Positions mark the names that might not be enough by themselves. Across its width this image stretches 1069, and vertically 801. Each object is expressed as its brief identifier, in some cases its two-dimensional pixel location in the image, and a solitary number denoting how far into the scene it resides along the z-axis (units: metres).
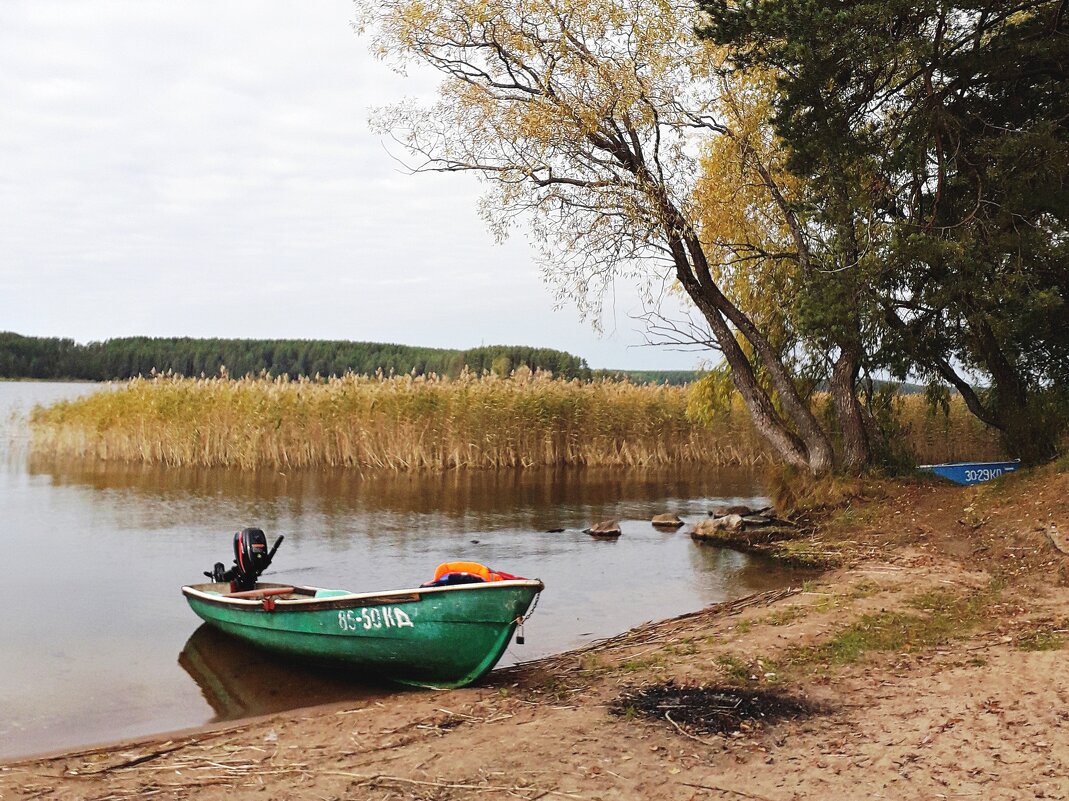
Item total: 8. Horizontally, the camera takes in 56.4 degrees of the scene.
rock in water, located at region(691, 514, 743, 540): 15.73
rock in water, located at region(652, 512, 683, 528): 17.20
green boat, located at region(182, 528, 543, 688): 7.18
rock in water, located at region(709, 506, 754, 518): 17.16
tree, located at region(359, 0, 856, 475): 15.20
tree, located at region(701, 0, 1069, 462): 11.72
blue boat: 16.94
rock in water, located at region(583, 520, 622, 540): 16.22
